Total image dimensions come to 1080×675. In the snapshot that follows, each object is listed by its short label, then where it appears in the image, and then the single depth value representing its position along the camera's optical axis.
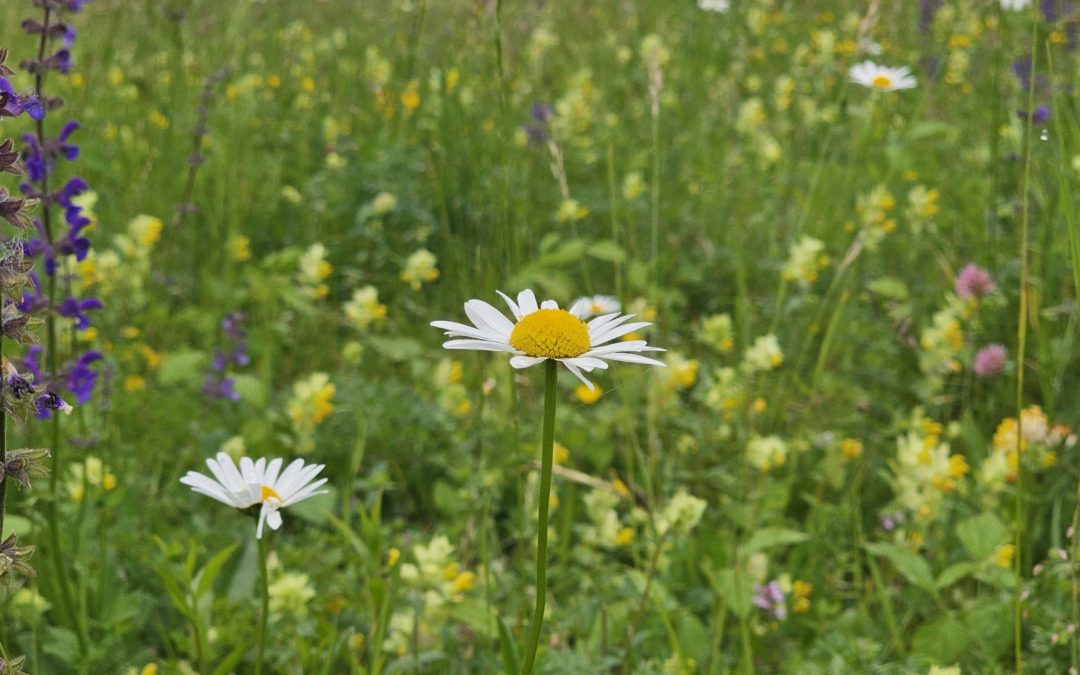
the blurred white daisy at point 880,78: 1.51
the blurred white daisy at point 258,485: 0.91
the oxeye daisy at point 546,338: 0.79
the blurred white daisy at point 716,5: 2.08
